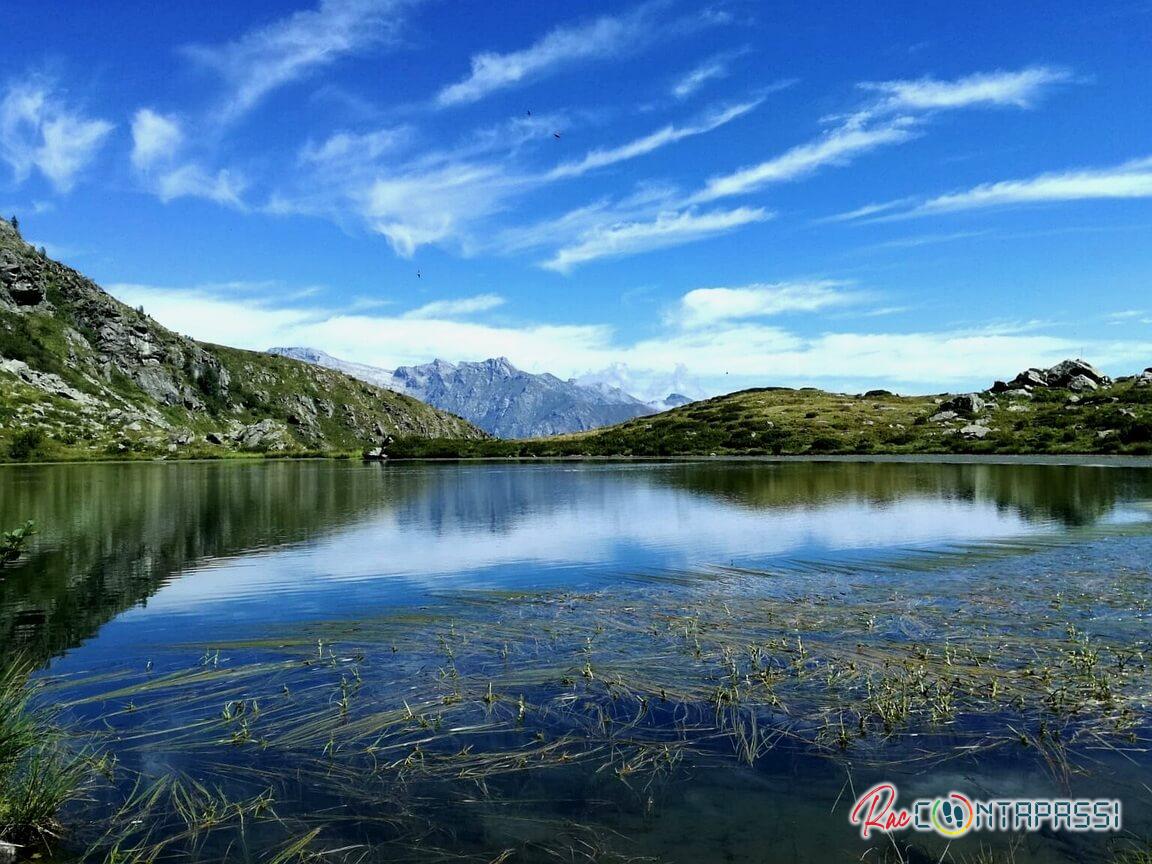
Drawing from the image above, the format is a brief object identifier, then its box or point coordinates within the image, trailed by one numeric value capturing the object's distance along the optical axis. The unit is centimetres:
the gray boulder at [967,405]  17462
